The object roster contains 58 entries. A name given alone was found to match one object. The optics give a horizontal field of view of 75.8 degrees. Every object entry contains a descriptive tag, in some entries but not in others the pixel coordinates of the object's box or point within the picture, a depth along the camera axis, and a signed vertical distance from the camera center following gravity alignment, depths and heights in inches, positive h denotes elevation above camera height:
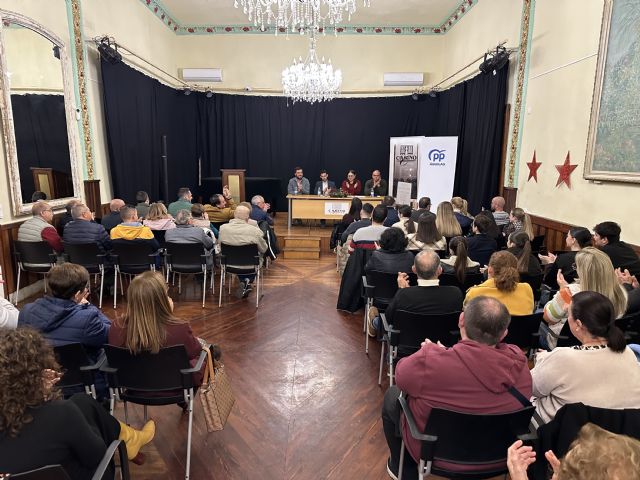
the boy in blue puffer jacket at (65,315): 89.2 -34.1
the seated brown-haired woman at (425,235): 165.8 -29.0
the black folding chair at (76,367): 85.6 -44.1
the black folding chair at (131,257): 185.3 -44.8
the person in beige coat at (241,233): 200.1 -35.1
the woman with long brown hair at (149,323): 85.2 -34.6
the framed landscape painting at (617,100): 167.3 +28.0
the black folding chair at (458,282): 142.3 -40.1
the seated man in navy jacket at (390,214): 250.2 -32.3
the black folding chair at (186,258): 189.3 -45.3
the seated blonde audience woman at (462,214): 225.1 -28.1
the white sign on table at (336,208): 341.7 -37.8
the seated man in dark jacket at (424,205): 249.8 -26.3
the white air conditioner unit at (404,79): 413.7 +83.3
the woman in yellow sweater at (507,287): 111.1 -33.4
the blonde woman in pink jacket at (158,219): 210.1 -30.9
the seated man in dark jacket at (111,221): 212.8 -32.0
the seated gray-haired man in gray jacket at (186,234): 197.3 -35.4
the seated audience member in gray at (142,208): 240.4 -28.7
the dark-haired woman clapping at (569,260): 145.1 -33.9
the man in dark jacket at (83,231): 185.9 -32.8
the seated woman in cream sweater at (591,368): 66.1 -32.9
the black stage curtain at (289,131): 382.6 +31.5
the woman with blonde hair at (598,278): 101.5 -27.5
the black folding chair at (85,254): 180.5 -42.2
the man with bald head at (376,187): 367.6 -21.8
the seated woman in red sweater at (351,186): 373.0 -21.8
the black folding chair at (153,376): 85.6 -45.6
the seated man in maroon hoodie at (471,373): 66.7 -33.9
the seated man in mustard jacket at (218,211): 268.5 -33.0
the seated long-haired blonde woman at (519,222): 198.1 -27.8
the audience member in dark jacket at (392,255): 146.7 -32.7
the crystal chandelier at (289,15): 363.8 +133.9
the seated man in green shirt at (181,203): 256.8 -27.0
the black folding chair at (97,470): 48.9 -43.7
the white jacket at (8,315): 99.7 -38.7
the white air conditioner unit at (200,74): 414.9 +85.2
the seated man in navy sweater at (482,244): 173.2 -33.3
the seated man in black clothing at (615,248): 139.5 -27.9
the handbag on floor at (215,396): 90.0 -52.3
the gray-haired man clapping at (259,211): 251.8 -31.3
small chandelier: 318.0 +63.6
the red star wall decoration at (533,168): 247.4 -2.0
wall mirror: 196.9 +22.1
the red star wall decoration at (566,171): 212.8 -3.0
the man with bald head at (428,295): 112.7 -35.7
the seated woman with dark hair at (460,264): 141.9 -35.1
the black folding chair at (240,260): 192.4 -46.5
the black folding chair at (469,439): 64.9 -44.2
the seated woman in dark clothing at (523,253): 144.6 -31.6
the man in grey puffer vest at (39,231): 185.9 -33.1
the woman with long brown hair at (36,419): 52.4 -34.0
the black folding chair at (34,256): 181.9 -43.6
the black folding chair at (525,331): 108.7 -44.0
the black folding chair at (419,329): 109.3 -44.4
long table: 341.4 -37.3
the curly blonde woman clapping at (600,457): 36.2 -25.8
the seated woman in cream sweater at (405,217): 198.2 -28.0
